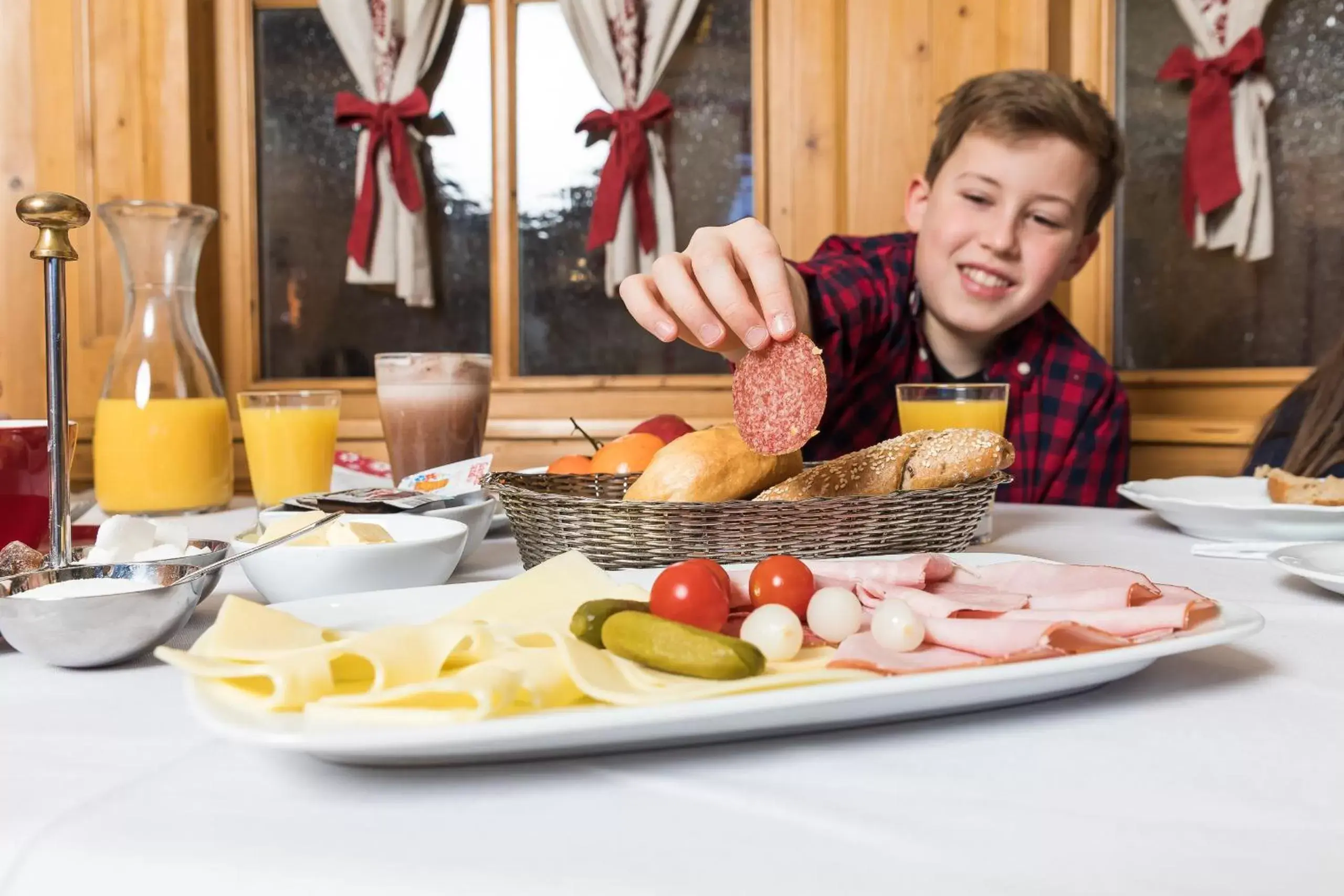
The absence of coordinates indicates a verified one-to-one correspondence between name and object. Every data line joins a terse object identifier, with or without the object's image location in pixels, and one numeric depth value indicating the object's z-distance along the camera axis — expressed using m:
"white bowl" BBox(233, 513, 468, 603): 0.73
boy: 1.80
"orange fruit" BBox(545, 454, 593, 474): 1.11
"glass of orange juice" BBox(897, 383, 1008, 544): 1.20
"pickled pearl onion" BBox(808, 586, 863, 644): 0.55
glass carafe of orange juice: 1.31
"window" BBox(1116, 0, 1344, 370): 2.46
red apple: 1.32
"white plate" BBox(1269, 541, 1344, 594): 0.74
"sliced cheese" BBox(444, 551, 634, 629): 0.58
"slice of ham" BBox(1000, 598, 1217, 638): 0.51
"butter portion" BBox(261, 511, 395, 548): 0.79
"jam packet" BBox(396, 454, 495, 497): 1.07
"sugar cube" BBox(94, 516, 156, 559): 0.71
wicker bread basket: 0.77
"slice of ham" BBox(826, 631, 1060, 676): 0.47
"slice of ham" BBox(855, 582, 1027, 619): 0.54
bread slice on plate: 1.09
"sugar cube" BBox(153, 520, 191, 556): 0.77
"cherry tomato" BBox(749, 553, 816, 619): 0.60
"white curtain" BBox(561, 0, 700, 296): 2.75
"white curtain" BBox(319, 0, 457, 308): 2.83
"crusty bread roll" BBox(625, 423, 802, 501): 0.83
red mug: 0.83
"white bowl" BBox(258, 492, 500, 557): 0.91
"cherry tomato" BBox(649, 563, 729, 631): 0.55
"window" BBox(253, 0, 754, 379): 2.94
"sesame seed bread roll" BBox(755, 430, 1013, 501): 0.88
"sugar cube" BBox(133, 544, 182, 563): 0.71
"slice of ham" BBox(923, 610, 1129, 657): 0.49
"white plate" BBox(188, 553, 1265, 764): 0.39
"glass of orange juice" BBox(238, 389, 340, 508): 1.30
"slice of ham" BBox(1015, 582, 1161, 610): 0.55
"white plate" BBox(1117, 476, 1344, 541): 1.03
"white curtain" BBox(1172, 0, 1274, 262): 2.43
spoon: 0.61
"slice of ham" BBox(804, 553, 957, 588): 0.62
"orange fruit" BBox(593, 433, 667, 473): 1.04
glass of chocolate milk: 1.33
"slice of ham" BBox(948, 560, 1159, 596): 0.58
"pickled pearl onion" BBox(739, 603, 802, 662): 0.51
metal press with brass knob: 0.64
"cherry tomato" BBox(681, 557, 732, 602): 0.59
